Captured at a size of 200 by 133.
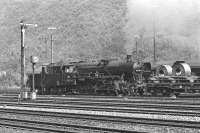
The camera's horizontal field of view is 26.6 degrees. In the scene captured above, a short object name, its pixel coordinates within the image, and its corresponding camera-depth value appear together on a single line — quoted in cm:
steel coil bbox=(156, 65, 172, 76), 3615
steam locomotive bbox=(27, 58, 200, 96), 3500
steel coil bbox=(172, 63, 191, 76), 3541
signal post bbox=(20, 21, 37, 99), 3198
